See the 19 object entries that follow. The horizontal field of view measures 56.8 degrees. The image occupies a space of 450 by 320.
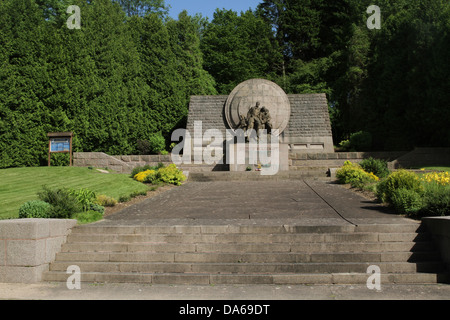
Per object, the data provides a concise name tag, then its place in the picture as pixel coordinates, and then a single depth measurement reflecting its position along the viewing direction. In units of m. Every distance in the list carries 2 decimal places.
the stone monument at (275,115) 27.70
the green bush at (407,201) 9.16
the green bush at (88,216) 9.10
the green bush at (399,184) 10.22
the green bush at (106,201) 11.57
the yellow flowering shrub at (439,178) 11.34
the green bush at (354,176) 14.85
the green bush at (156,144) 27.77
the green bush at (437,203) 8.27
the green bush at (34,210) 8.68
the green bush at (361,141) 27.22
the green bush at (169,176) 16.78
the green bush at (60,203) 8.88
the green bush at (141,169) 18.25
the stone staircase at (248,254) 6.65
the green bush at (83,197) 10.04
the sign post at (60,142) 22.23
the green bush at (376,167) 16.70
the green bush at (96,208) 10.03
